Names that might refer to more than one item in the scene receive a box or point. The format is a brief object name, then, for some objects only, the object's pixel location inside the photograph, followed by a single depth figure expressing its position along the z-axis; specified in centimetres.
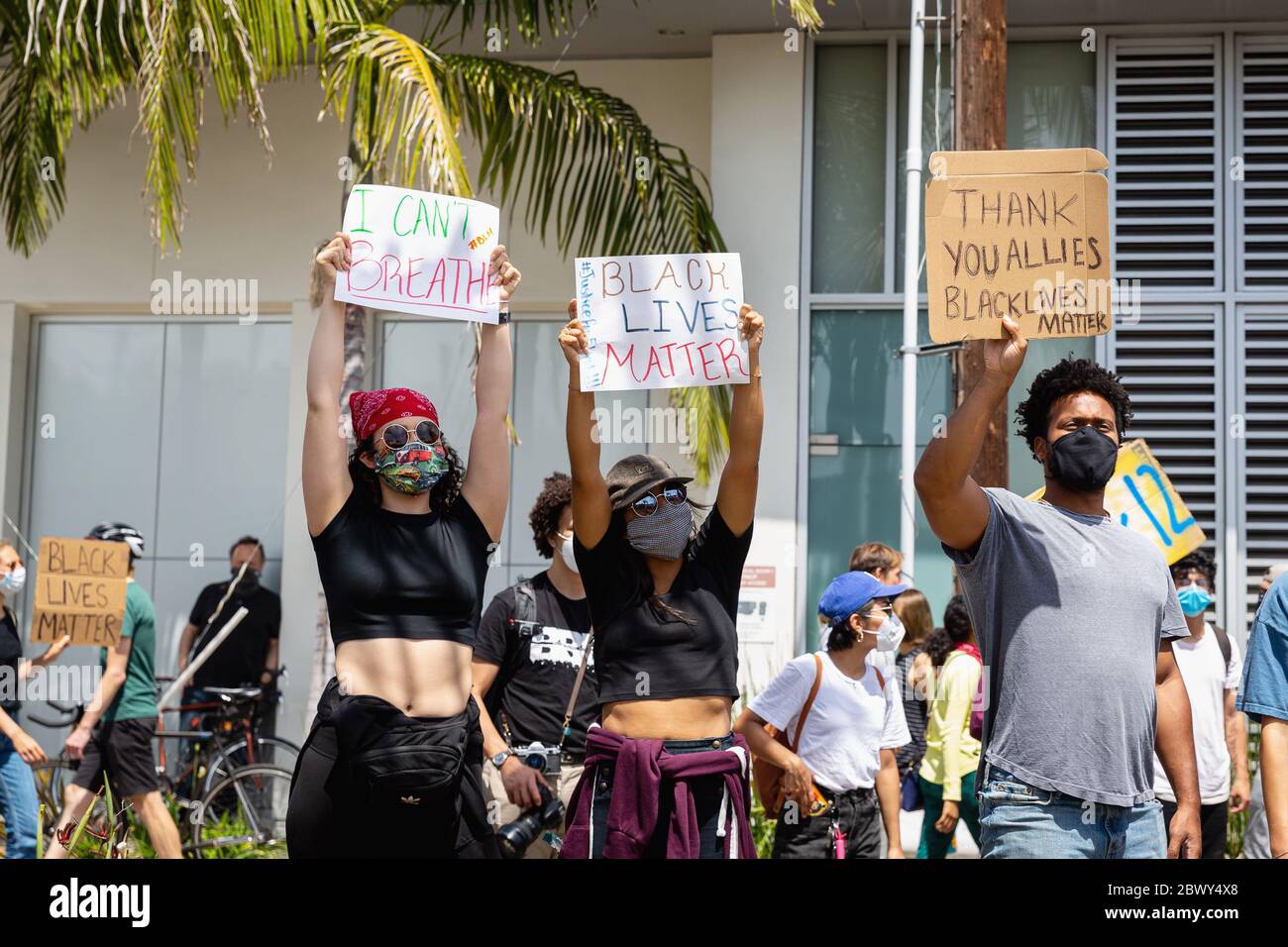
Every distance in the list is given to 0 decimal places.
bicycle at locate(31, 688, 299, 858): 871
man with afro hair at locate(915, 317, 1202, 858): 342
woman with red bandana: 362
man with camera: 507
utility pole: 696
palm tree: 773
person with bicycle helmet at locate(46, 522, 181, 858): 720
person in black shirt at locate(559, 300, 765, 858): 381
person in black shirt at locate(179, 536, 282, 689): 1052
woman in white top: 545
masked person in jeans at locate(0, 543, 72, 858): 646
